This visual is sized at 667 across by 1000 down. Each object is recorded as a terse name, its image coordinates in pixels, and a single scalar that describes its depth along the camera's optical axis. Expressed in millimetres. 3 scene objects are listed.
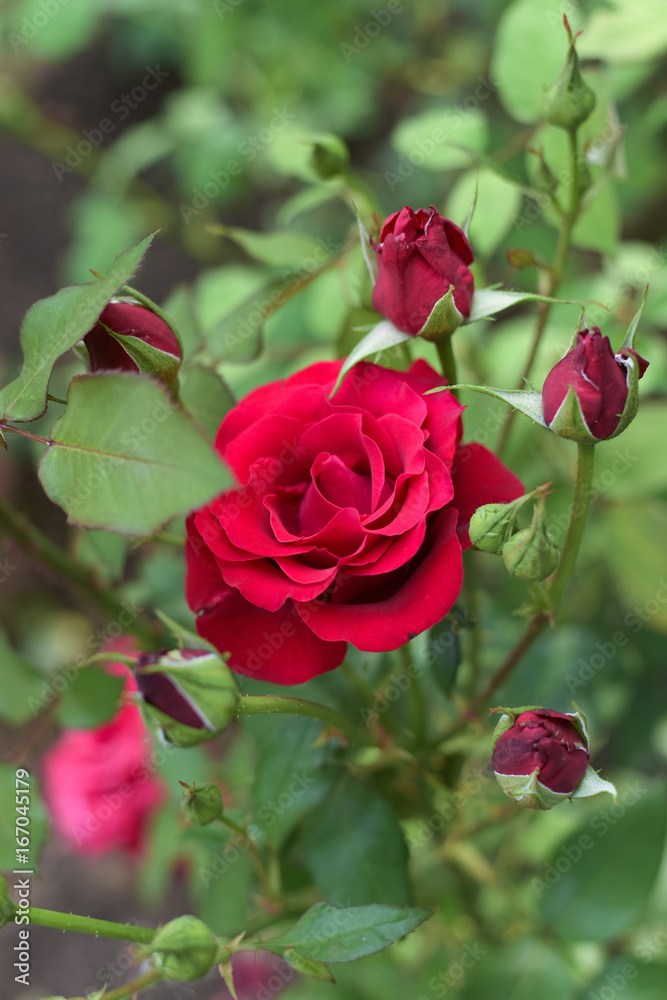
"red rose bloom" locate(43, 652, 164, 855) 903
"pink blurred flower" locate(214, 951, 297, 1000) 1112
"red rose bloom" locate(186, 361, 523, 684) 612
